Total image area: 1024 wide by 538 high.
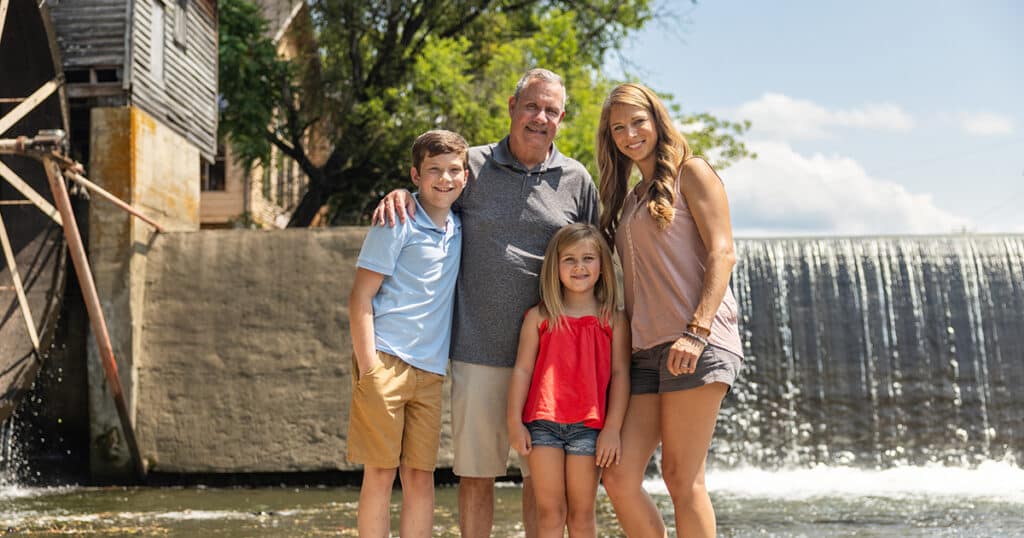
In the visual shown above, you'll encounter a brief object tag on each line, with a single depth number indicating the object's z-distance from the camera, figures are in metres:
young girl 3.81
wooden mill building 10.43
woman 3.60
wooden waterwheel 9.00
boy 3.90
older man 4.05
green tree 18.42
